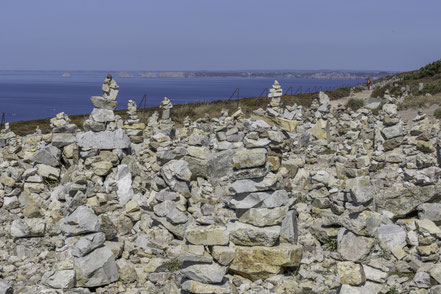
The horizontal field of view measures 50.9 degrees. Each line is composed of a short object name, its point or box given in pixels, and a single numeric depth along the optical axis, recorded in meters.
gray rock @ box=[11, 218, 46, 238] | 10.51
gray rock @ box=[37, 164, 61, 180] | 15.46
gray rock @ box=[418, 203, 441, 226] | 10.38
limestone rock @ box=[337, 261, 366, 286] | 7.89
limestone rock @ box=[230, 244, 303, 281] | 8.83
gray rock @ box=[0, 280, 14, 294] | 8.35
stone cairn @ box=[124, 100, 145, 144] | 19.38
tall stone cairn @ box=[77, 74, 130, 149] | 14.96
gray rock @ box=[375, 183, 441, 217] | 10.86
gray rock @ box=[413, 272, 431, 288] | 8.00
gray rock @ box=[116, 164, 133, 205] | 13.15
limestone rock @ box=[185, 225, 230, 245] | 8.64
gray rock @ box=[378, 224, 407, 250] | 9.38
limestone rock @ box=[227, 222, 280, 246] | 8.97
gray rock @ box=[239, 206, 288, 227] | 9.14
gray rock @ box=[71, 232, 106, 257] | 8.85
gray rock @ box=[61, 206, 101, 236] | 9.56
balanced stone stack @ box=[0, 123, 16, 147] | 25.46
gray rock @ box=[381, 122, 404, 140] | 16.92
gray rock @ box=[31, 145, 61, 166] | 16.00
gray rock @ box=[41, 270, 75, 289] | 8.53
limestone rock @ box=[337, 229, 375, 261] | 8.63
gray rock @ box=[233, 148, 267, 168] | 8.98
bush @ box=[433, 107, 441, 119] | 28.25
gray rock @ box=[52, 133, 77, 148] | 16.58
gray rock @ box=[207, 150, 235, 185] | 13.90
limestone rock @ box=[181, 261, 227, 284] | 8.01
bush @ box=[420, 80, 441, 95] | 42.53
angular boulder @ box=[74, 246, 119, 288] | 8.70
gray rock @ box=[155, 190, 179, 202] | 11.36
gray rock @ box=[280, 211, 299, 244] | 9.48
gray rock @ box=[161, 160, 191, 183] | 11.78
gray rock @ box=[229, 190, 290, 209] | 9.19
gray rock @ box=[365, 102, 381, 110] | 36.53
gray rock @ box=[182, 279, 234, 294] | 8.02
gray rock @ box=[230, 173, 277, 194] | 9.13
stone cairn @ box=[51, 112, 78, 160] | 16.38
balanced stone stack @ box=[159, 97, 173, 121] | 28.98
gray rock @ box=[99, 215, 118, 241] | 10.17
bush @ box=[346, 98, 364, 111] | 44.75
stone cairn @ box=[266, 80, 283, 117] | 18.02
